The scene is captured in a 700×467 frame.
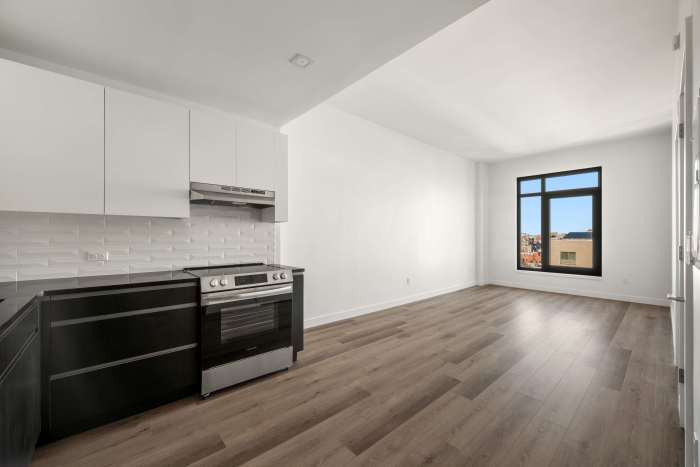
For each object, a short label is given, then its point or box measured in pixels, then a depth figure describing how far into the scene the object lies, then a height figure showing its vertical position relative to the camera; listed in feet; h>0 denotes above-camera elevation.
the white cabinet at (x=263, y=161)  9.23 +2.39
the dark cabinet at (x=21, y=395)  3.76 -2.42
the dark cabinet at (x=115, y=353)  5.73 -2.60
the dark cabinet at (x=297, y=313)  9.32 -2.56
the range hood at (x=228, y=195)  8.21 +1.15
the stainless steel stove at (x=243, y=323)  7.39 -2.45
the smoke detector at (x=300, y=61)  7.10 +4.29
